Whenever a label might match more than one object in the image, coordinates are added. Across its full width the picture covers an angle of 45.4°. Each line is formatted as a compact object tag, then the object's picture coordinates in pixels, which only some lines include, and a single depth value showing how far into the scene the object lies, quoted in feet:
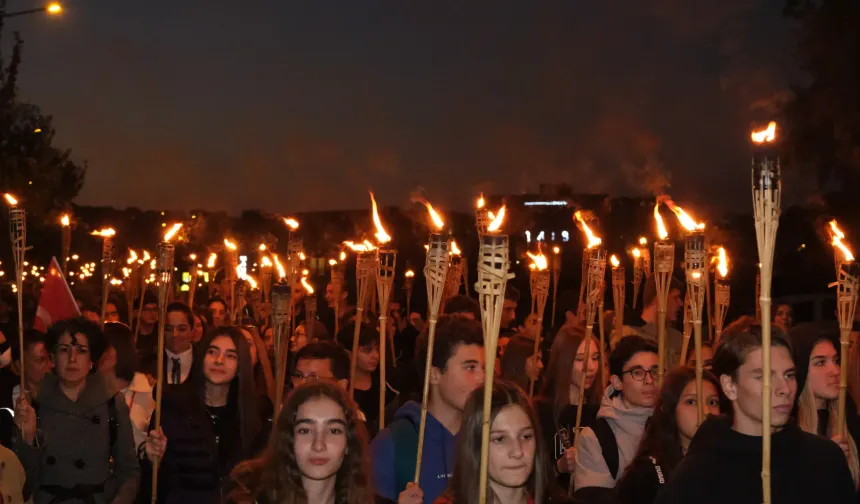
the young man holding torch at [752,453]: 14.65
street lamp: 51.62
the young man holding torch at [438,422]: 18.03
